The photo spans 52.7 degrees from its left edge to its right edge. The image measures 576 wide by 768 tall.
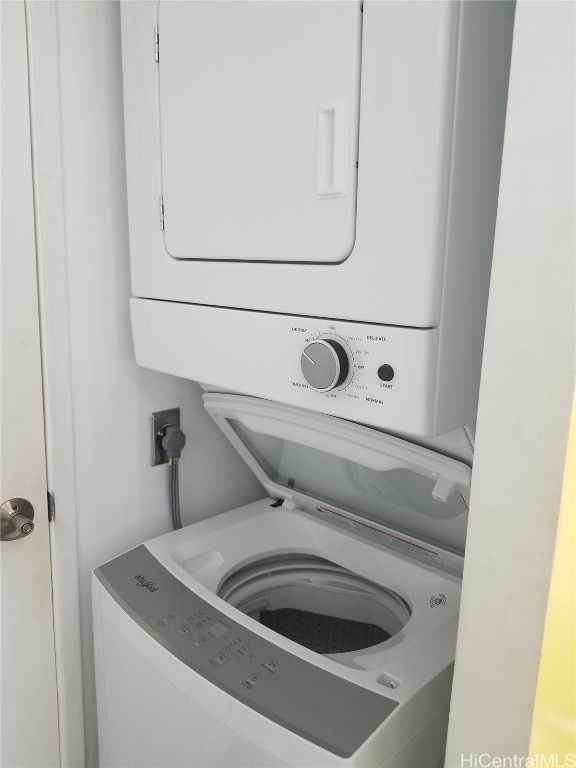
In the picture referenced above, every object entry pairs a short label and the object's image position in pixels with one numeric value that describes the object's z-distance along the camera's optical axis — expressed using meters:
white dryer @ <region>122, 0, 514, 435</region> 1.05
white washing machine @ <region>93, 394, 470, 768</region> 1.28
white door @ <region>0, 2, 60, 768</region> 1.56
